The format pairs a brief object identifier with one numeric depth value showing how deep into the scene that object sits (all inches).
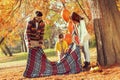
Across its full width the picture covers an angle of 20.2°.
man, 384.2
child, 486.9
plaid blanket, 390.6
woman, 399.2
